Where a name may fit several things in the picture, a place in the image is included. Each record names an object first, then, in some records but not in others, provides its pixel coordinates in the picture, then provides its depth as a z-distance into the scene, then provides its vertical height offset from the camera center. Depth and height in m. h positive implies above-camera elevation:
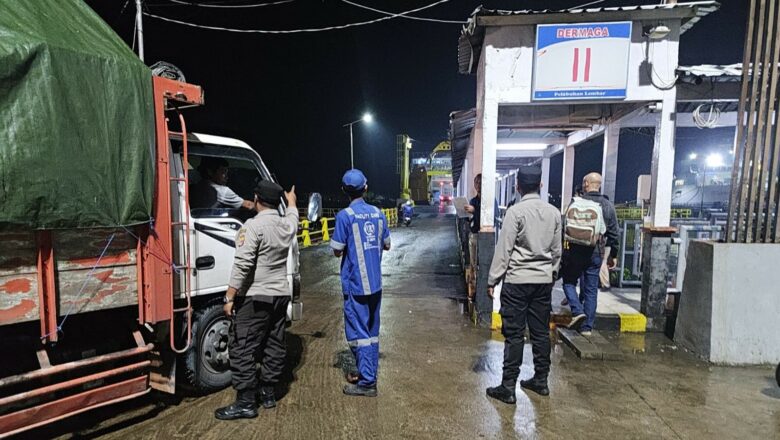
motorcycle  21.39 -1.31
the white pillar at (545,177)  11.58 +0.45
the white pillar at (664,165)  5.21 +0.39
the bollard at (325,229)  14.97 -1.58
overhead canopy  4.95 +2.25
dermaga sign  5.15 +1.70
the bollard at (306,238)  13.95 -1.77
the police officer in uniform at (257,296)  3.10 -0.86
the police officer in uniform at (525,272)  3.41 -0.68
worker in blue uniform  3.42 -0.74
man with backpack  4.68 -0.58
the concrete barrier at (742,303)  4.10 -1.09
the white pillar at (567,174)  10.23 +0.48
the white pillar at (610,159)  7.70 +0.68
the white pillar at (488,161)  5.44 +0.41
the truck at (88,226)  2.38 -0.29
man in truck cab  3.78 -0.05
